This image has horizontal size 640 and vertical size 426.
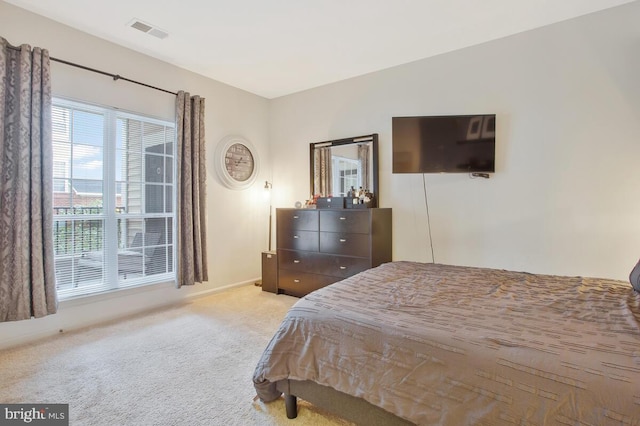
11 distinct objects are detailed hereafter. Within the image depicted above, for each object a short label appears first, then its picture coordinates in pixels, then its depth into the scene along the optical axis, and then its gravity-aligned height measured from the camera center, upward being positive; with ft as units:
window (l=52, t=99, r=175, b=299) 9.65 +0.57
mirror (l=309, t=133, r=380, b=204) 12.60 +2.09
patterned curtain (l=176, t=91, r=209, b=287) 11.86 +0.95
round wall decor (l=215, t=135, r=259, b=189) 13.69 +2.43
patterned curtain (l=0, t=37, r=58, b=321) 8.10 +0.80
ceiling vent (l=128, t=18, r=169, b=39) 9.20 +5.67
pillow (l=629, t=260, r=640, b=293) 6.15 -1.28
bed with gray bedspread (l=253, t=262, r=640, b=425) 3.34 -1.77
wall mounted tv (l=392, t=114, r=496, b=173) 9.93 +2.34
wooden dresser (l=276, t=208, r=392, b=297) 11.24 -1.15
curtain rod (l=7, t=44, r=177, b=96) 9.12 +4.61
